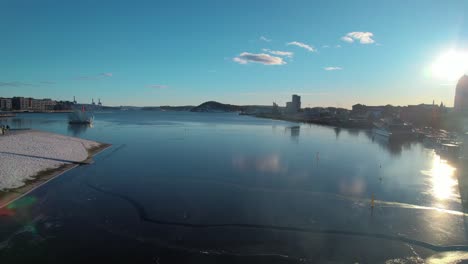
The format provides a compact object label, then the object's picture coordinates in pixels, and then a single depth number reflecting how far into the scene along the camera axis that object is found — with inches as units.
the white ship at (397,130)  2452.9
